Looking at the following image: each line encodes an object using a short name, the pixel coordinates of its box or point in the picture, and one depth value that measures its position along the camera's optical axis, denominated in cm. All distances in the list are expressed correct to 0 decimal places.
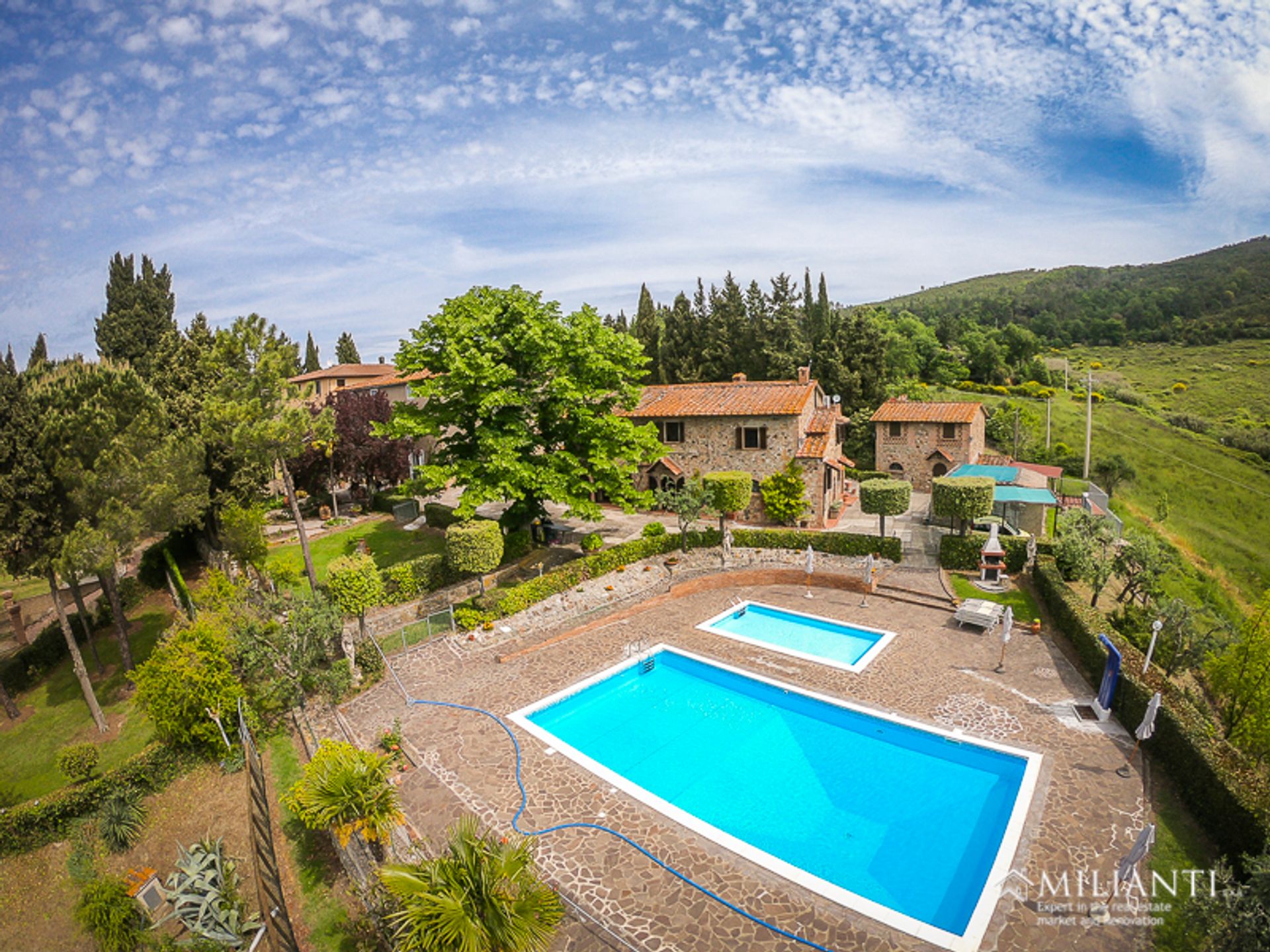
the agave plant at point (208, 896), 996
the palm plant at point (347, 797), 969
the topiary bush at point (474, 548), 2150
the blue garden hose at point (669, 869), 898
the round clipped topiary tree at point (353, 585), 1812
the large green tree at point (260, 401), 2084
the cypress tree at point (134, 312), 3644
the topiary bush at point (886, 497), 2519
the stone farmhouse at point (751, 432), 3253
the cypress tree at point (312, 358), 8194
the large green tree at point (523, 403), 2361
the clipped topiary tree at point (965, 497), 2392
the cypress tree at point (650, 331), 6062
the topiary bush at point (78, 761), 1413
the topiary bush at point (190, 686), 1459
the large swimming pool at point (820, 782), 1034
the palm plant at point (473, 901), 707
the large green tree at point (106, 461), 1755
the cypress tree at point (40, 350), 3389
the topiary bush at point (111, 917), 1045
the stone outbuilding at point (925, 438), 3850
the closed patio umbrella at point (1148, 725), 1220
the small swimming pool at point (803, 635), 1919
